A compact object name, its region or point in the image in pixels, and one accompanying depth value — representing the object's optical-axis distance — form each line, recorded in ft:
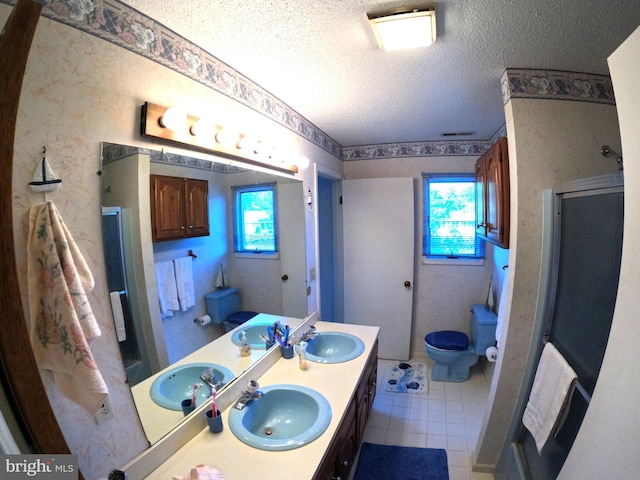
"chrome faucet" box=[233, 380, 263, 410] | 4.31
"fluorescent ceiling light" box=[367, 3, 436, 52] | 3.40
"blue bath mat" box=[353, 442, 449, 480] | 5.94
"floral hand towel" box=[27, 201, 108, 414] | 2.29
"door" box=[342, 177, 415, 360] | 9.94
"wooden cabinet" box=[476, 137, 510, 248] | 5.43
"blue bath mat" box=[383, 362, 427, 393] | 8.91
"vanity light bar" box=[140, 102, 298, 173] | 3.23
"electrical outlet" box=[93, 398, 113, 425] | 2.74
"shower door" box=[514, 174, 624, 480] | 3.50
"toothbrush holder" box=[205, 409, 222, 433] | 3.82
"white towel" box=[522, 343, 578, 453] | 3.89
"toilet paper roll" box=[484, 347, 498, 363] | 6.39
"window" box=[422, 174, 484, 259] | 9.86
